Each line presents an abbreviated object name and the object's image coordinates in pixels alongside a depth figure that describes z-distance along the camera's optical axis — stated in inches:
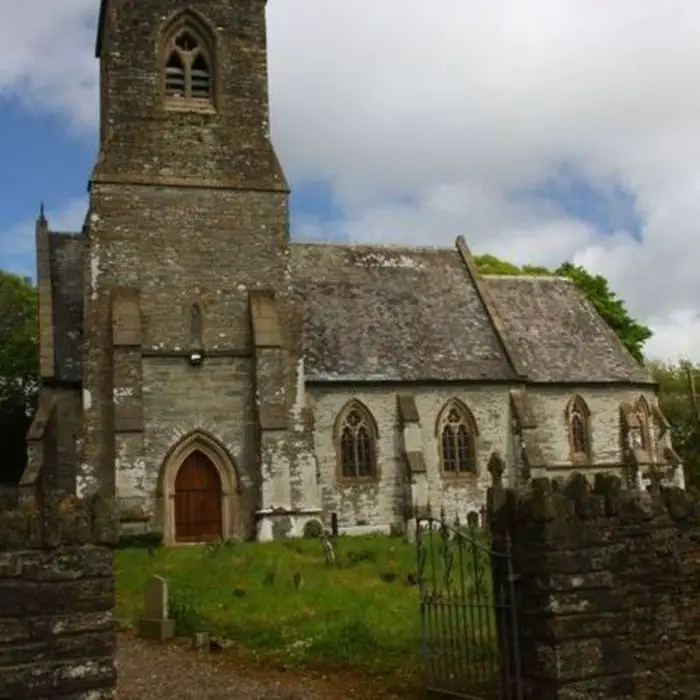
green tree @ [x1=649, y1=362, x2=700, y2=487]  1785.8
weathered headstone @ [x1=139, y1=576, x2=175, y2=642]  555.8
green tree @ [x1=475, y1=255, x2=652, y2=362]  1966.0
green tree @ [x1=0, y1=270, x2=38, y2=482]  1610.5
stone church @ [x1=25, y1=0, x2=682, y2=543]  1009.5
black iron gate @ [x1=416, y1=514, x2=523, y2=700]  334.3
